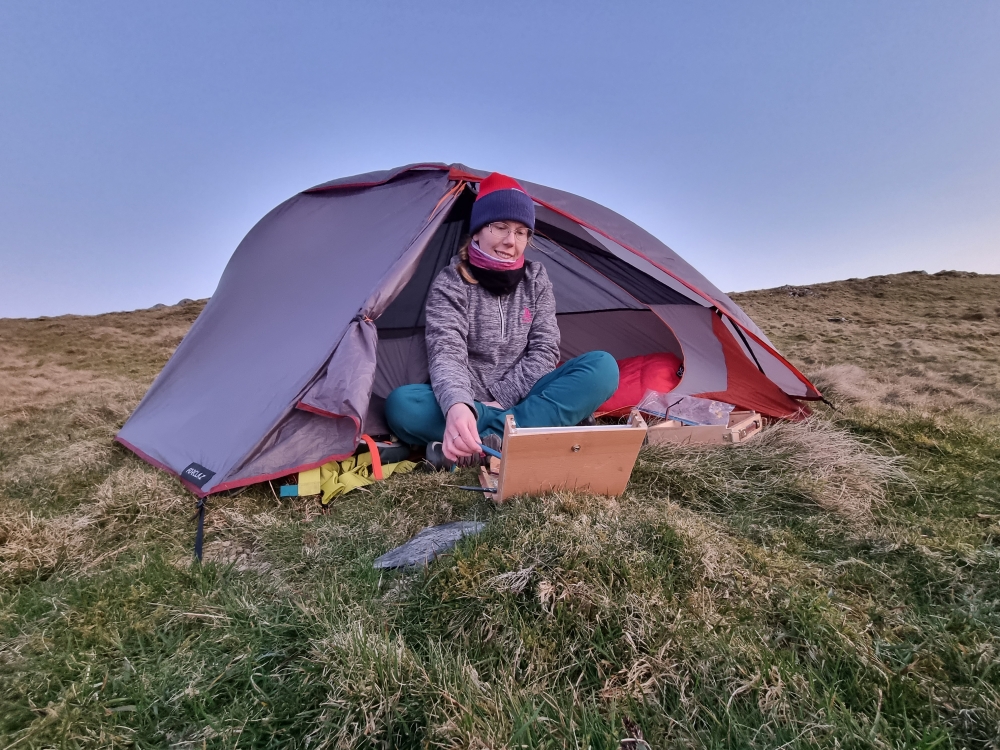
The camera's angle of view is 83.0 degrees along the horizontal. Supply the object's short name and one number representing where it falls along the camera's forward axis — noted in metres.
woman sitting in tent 2.51
